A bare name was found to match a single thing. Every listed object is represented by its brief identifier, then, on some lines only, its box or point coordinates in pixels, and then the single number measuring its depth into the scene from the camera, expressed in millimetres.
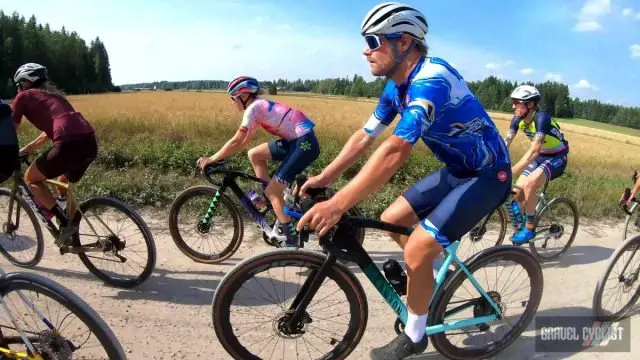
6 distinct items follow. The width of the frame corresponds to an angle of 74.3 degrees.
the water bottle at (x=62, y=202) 4291
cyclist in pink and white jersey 4898
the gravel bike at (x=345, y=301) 2639
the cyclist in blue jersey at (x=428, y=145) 2291
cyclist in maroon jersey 4062
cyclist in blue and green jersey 5457
